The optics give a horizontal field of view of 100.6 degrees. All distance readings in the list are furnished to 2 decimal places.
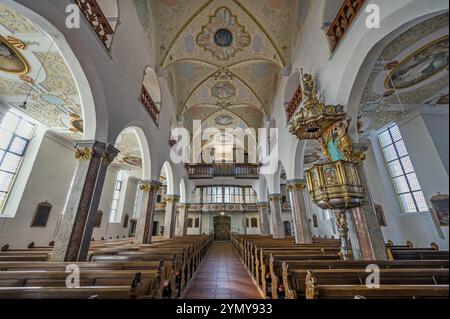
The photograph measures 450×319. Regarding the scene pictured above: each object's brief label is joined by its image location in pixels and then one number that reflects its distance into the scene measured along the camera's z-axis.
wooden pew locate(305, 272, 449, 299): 1.66
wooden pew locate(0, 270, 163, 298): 2.54
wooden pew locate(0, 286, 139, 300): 1.80
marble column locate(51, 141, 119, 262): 4.07
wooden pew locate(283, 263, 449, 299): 2.21
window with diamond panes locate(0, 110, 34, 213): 8.52
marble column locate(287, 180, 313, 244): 7.61
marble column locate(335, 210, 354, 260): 4.26
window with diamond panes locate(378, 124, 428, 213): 6.64
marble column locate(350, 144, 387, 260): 3.77
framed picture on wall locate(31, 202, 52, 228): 9.40
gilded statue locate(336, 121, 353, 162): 4.29
